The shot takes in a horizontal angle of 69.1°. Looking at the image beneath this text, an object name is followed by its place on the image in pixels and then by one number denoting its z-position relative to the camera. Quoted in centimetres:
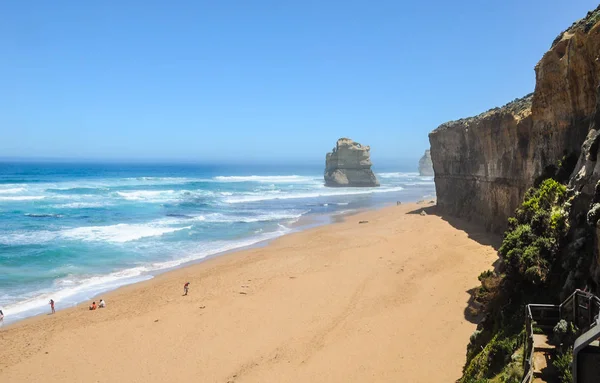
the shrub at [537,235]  1075
